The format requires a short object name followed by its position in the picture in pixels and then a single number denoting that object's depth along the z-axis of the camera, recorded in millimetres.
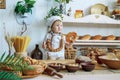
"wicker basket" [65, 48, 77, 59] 2182
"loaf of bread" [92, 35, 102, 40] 2482
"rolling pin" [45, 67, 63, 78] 1262
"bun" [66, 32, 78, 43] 2227
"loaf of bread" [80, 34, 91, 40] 2433
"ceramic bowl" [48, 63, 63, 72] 1351
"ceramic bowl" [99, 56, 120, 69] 1426
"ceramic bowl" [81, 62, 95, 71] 1392
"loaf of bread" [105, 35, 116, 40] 2512
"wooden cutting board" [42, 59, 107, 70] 1504
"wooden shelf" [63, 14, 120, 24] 2332
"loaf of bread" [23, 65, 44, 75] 1209
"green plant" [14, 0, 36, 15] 2262
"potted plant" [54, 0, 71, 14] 2324
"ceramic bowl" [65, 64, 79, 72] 1352
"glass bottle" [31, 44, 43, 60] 2254
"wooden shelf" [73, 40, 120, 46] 2389
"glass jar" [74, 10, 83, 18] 2414
